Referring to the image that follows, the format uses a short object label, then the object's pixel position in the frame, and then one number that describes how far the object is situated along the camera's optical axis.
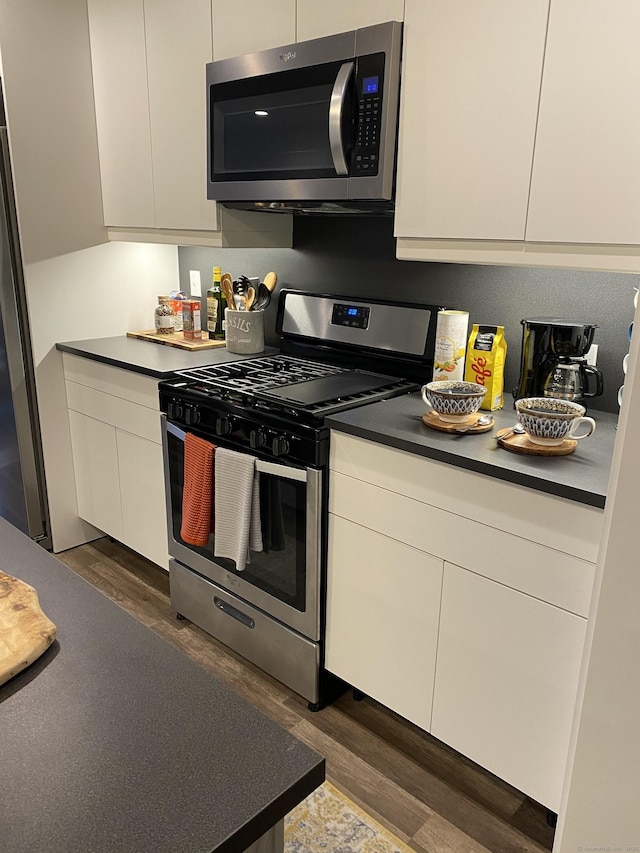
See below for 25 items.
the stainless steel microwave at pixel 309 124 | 1.74
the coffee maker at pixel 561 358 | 1.78
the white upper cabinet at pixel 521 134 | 1.38
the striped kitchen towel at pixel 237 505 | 1.96
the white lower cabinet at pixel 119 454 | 2.47
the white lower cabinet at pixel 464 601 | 1.45
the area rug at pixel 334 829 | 1.62
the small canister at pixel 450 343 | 1.93
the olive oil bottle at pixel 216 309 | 2.85
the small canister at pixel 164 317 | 2.89
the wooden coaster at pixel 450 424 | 1.69
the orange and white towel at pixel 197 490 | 2.07
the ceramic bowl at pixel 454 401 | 1.70
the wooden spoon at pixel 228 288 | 2.62
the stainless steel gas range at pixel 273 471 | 1.89
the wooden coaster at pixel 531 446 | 1.53
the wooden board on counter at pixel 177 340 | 2.69
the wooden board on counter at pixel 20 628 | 0.79
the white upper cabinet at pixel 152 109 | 2.24
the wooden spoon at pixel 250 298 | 2.54
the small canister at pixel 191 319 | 2.80
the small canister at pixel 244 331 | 2.55
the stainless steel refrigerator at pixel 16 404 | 2.56
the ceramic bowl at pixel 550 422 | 1.53
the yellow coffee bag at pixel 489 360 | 1.88
